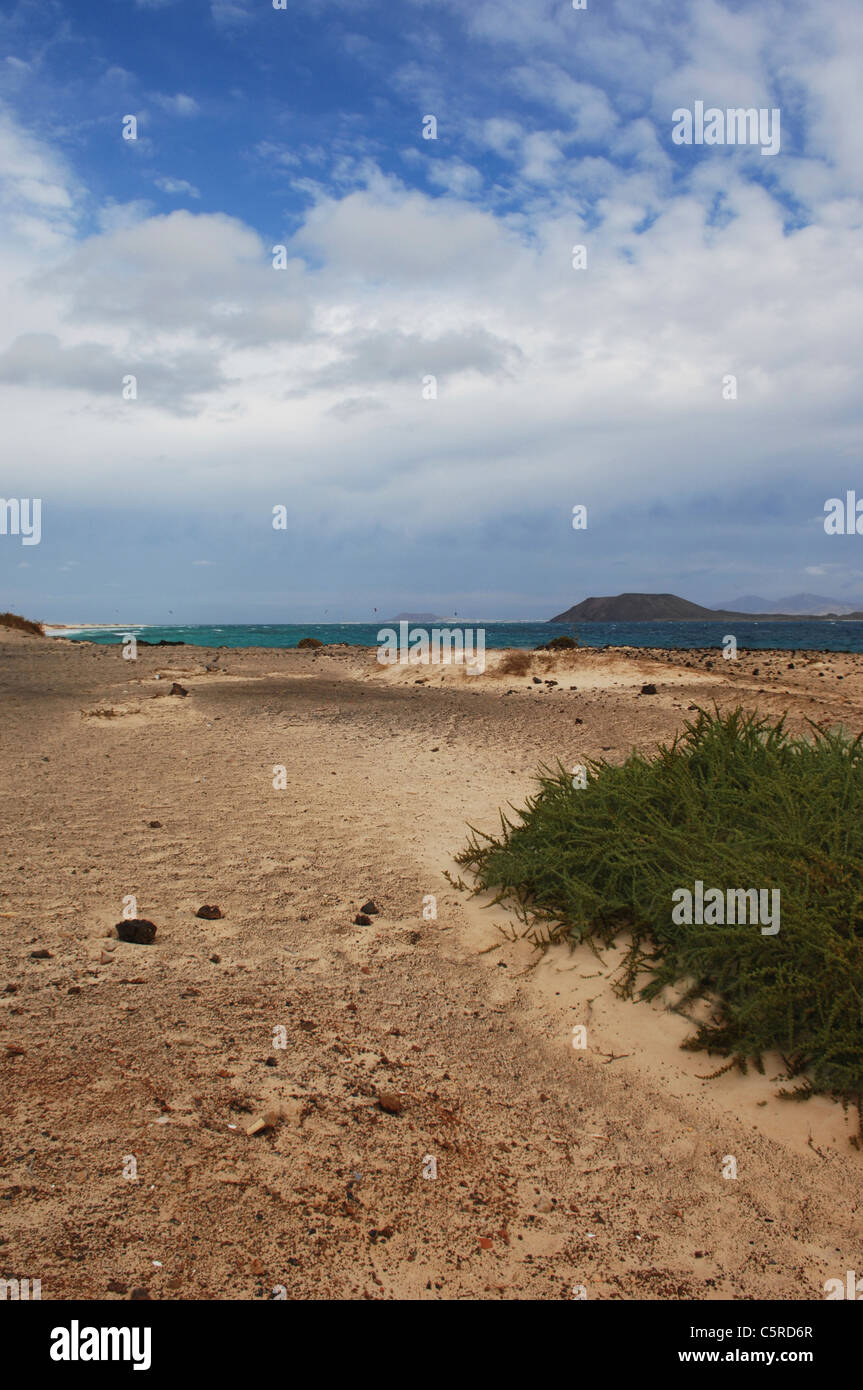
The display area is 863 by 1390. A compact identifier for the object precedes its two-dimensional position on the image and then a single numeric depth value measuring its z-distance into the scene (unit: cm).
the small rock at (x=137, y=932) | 483
